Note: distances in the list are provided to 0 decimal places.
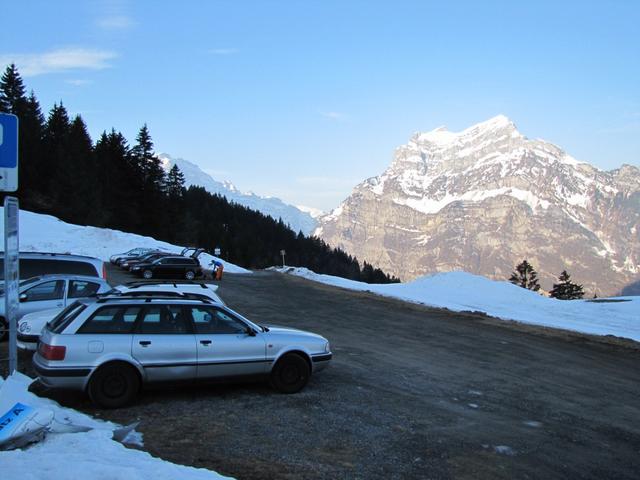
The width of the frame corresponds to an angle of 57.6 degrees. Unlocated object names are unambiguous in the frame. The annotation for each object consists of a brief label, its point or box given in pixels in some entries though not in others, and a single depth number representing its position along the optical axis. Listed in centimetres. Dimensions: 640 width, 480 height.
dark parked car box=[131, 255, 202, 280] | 3256
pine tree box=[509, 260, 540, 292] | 8856
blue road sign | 675
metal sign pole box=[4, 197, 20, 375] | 696
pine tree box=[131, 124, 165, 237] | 7469
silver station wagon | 789
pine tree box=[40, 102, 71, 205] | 6525
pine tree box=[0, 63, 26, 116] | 7018
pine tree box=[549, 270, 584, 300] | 8362
